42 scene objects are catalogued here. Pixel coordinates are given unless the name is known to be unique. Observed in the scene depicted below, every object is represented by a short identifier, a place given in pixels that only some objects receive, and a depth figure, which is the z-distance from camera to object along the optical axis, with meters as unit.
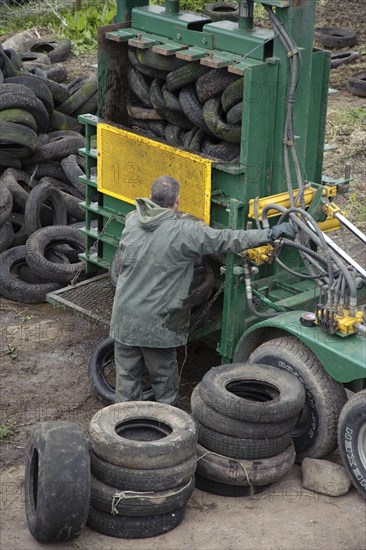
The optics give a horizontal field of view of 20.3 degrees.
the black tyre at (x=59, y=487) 6.06
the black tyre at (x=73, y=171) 11.38
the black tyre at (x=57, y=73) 14.78
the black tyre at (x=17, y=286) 9.98
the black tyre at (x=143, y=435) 6.31
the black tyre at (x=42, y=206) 10.50
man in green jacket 7.13
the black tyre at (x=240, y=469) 6.72
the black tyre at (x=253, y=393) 6.64
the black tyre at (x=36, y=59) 15.33
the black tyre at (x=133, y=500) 6.30
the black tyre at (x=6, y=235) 10.46
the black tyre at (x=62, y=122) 12.18
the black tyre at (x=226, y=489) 6.85
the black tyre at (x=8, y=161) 11.13
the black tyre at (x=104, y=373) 8.18
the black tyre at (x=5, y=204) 10.39
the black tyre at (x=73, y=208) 11.07
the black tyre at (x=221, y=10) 16.08
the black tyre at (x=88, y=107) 12.55
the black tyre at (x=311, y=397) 7.01
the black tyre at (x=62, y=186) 11.39
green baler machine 7.16
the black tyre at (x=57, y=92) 12.28
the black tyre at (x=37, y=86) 11.83
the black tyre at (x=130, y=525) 6.38
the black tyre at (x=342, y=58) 16.70
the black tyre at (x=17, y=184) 10.84
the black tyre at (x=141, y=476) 6.30
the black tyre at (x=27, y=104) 11.25
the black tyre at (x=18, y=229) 10.67
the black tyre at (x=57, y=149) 11.47
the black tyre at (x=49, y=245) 9.85
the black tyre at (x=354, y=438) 6.66
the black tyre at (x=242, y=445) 6.73
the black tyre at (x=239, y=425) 6.68
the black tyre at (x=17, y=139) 11.00
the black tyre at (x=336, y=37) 17.45
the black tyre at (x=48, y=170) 11.50
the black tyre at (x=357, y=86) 15.37
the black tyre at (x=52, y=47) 16.47
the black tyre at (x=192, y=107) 8.14
